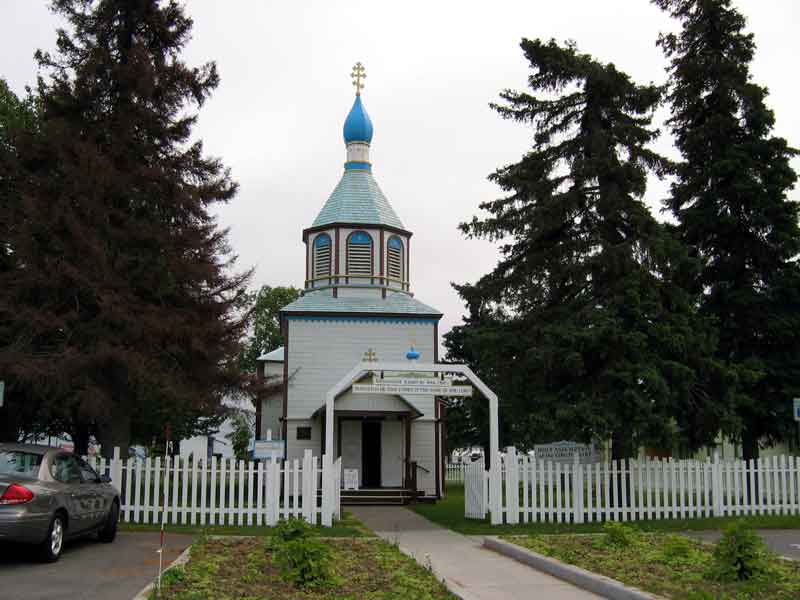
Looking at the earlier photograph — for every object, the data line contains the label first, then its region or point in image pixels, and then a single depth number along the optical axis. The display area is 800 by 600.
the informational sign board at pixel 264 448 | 18.64
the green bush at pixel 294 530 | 10.26
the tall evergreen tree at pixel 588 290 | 18.02
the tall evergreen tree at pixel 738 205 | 22.25
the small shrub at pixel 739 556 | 9.05
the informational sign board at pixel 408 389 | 18.31
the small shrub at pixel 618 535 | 12.30
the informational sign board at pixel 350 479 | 25.67
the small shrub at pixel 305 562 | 9.23
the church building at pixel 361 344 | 28.06
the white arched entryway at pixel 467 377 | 17.56
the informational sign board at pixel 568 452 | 18.58
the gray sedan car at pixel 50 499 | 10.31
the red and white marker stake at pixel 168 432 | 9.80
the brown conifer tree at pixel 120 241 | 17.94
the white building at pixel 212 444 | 62.44
